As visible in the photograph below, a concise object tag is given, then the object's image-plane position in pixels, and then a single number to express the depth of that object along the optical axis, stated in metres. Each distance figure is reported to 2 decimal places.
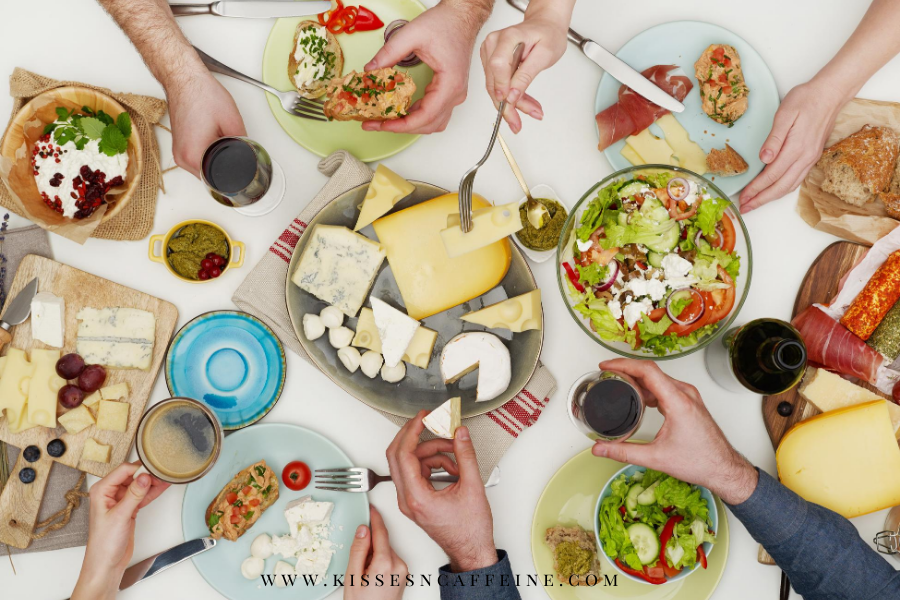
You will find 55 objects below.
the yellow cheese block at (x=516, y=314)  1.34
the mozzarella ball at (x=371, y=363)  1.36
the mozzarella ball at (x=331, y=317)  1.36
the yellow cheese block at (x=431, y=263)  1.35
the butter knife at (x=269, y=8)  1.37
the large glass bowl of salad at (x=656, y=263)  1.30
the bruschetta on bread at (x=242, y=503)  1.36
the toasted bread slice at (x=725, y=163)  1.34
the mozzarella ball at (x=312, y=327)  1.35
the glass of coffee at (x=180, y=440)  1.34
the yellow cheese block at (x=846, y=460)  1.34
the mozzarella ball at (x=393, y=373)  1.36
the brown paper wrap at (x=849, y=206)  1.36
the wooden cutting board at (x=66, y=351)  1.38
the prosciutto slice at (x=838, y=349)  1.34
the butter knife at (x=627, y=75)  1.34
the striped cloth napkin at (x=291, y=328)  1.36
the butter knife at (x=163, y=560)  1.36
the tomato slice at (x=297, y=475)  1.37
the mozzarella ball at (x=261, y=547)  1.37
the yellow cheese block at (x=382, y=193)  1.34
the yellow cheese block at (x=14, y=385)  1.37
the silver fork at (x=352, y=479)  1.36
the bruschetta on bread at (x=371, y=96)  1.32
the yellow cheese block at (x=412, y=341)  1.35
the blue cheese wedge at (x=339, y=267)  1.35
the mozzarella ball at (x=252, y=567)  1.37
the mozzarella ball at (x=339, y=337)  1.36
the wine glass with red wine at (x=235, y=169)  1.32
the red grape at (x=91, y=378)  1.37
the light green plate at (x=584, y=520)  1.36
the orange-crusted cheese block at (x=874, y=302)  1.35
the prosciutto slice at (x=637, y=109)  1.35
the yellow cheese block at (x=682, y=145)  1.36
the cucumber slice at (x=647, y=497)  1.33
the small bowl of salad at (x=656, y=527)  1.32
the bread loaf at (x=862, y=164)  1.34
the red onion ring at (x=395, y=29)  1.37
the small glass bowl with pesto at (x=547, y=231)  1.36
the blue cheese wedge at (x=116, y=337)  1.38
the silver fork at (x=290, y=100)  1.36
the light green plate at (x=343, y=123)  1.37
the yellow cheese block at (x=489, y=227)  1.32
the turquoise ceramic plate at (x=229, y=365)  1.38
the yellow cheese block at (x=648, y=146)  1.36
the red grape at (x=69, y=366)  1.37
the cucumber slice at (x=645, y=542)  1.32
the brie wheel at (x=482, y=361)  1.34
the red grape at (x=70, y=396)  1.37
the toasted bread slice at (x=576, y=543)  1.35
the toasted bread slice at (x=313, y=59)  1.36
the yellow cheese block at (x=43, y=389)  1.37
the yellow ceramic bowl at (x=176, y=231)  1.37
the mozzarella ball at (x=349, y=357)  1.36
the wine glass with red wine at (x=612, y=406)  1.28
